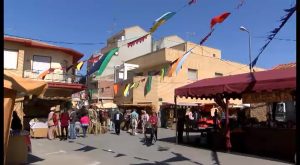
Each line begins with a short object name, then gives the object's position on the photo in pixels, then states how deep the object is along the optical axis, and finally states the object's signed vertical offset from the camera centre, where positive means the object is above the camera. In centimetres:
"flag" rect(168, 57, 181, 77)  1161 +138
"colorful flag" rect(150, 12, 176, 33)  851 +263
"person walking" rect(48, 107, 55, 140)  1294 -169
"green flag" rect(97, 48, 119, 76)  1206 +178
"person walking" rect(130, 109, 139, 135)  1551 -170
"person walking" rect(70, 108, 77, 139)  1308 -155
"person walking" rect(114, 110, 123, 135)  1529 -167
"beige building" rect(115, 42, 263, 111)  2567 +293
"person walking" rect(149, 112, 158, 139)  1196 -131
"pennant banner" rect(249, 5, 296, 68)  584 +183
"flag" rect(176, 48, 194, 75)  1105 +159
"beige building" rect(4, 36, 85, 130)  1768 +264
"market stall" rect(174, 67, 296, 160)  819 +31
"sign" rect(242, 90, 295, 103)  853 -7
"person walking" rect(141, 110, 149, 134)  1512 -141
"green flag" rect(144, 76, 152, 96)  2436 +93
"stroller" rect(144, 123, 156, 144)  1167 -187
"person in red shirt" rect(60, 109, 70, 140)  1294 -136
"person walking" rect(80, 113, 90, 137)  1380 -157
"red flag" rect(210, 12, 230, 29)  829 +263
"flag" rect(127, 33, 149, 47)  953 +218
